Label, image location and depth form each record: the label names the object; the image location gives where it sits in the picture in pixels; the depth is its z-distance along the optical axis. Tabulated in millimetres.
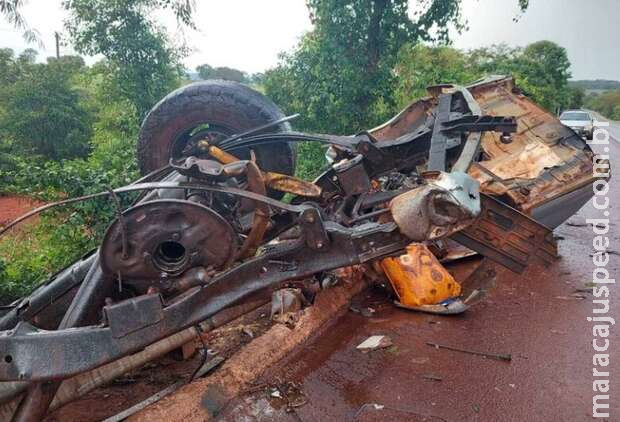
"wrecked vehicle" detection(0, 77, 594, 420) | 2264
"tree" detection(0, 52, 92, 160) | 14992
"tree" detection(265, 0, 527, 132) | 9773
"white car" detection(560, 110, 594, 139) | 19453
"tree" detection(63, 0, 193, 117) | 10062
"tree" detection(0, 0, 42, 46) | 7188
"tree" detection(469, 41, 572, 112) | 21594
